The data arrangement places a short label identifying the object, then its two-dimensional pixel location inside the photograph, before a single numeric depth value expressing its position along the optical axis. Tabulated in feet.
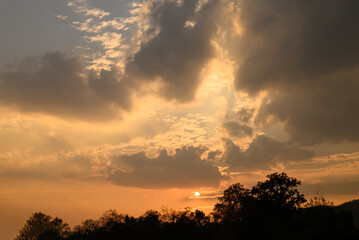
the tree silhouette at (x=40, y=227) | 372.46
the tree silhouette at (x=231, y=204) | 234.79
